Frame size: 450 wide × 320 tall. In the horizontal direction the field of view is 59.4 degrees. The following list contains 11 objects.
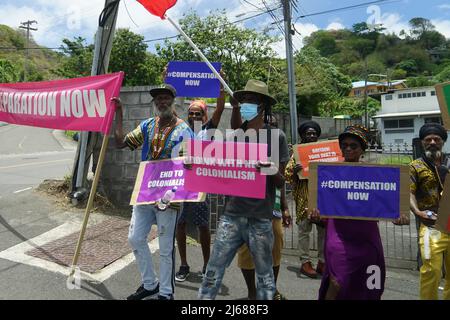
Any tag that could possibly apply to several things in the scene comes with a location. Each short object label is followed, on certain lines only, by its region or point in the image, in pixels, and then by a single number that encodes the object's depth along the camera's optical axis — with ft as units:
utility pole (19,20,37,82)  176.21
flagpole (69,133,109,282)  12.01
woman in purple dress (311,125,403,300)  8.77
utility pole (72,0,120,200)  19.51
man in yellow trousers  10.34
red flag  14.15
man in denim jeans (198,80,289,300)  9.25
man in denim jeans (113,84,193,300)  10.90
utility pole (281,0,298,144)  42.55
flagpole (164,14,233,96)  12.92
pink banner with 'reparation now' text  13.33
